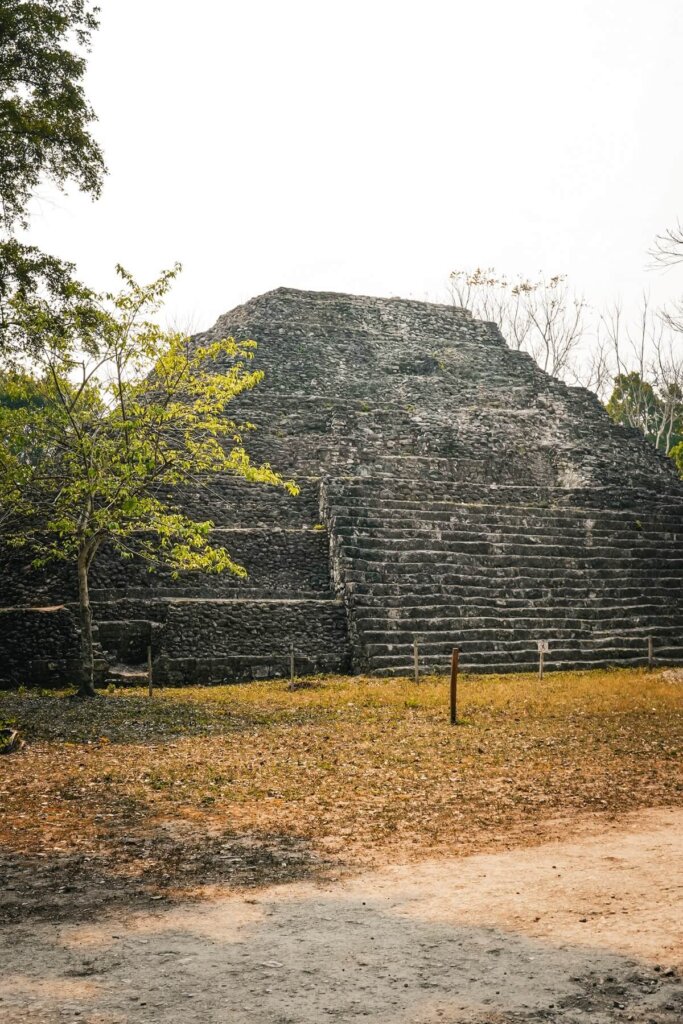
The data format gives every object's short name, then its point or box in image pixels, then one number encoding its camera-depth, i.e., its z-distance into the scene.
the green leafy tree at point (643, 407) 40.66
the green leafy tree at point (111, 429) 12.30
